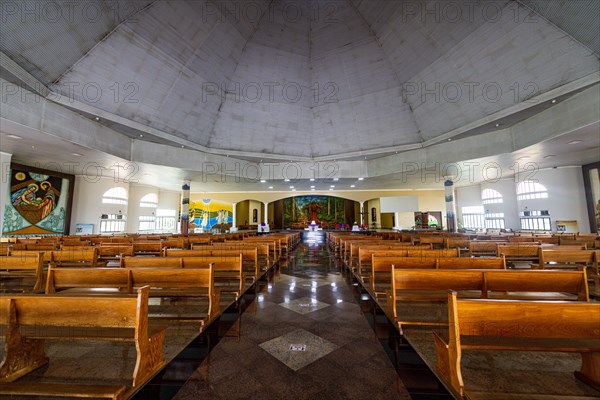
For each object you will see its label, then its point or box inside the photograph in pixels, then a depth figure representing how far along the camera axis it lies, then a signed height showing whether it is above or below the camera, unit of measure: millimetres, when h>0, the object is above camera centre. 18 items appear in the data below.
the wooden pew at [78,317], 1512 -515
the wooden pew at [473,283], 2223 -541
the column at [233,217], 21994 +881
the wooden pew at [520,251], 4199 -459
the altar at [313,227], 22031 -77
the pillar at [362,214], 22781 +1033
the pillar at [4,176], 8966 +1915
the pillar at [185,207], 15328 +1260
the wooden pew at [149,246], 5176 -363
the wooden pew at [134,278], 2443 -475
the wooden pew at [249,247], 5216 -410
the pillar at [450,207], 14851 +973
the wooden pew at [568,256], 3520 -467
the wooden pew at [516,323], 1381 -540
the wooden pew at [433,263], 3123 -475
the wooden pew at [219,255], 3547 -388
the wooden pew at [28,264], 3041 -392
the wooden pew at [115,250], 4875 -396
